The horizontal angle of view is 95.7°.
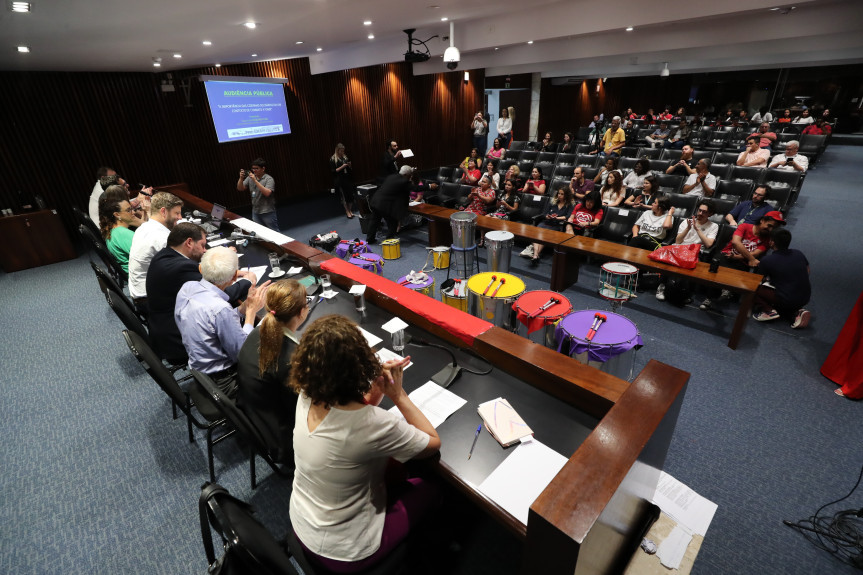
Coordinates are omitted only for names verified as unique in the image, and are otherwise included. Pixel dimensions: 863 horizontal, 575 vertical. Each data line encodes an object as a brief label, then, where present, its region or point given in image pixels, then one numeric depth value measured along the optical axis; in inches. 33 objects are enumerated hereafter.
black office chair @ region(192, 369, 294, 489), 71.5
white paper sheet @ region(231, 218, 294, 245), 152.5
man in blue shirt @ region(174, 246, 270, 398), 88.5
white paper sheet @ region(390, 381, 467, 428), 70.1
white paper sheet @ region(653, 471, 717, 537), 81.2
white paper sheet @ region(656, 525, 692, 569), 72.5
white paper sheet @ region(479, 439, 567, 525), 54.6
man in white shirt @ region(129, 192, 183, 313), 126.1
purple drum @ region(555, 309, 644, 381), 98.6
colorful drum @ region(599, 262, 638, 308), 145.9
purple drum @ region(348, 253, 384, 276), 166.7
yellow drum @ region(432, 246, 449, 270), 214.1
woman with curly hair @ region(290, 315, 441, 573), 50.5
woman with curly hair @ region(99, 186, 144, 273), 144.6
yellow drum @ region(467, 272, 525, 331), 123.6
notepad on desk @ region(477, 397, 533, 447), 64.1
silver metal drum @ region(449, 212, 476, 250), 186.7
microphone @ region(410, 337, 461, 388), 76.8
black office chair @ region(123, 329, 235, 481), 84.0
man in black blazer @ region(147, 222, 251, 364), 101.7
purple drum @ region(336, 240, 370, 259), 197.3
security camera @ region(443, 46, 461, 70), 213.0
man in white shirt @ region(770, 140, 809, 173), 265.9
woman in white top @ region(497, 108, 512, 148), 445.7
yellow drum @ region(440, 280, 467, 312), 140.3
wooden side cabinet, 231.5
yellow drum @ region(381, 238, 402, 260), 228.1
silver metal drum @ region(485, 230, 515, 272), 176.7
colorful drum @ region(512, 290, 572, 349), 114.3
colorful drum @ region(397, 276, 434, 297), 145.4
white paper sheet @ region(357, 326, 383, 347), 90.1
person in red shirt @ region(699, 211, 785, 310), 155.6
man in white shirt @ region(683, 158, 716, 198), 219.1
